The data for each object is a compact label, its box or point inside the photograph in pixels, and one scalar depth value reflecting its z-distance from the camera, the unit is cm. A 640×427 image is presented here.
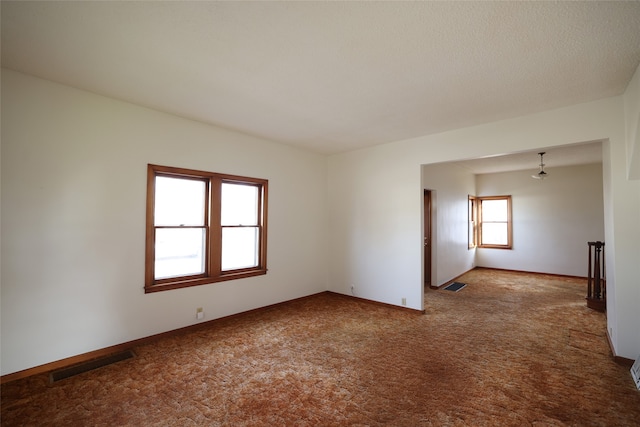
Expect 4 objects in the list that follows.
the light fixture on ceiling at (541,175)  603
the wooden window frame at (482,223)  800
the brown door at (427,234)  621
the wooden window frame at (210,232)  344
